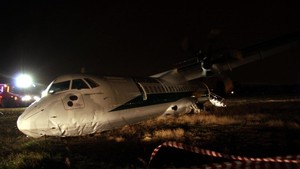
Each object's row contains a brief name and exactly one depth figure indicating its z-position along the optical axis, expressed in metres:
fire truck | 36.50
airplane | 11.73
